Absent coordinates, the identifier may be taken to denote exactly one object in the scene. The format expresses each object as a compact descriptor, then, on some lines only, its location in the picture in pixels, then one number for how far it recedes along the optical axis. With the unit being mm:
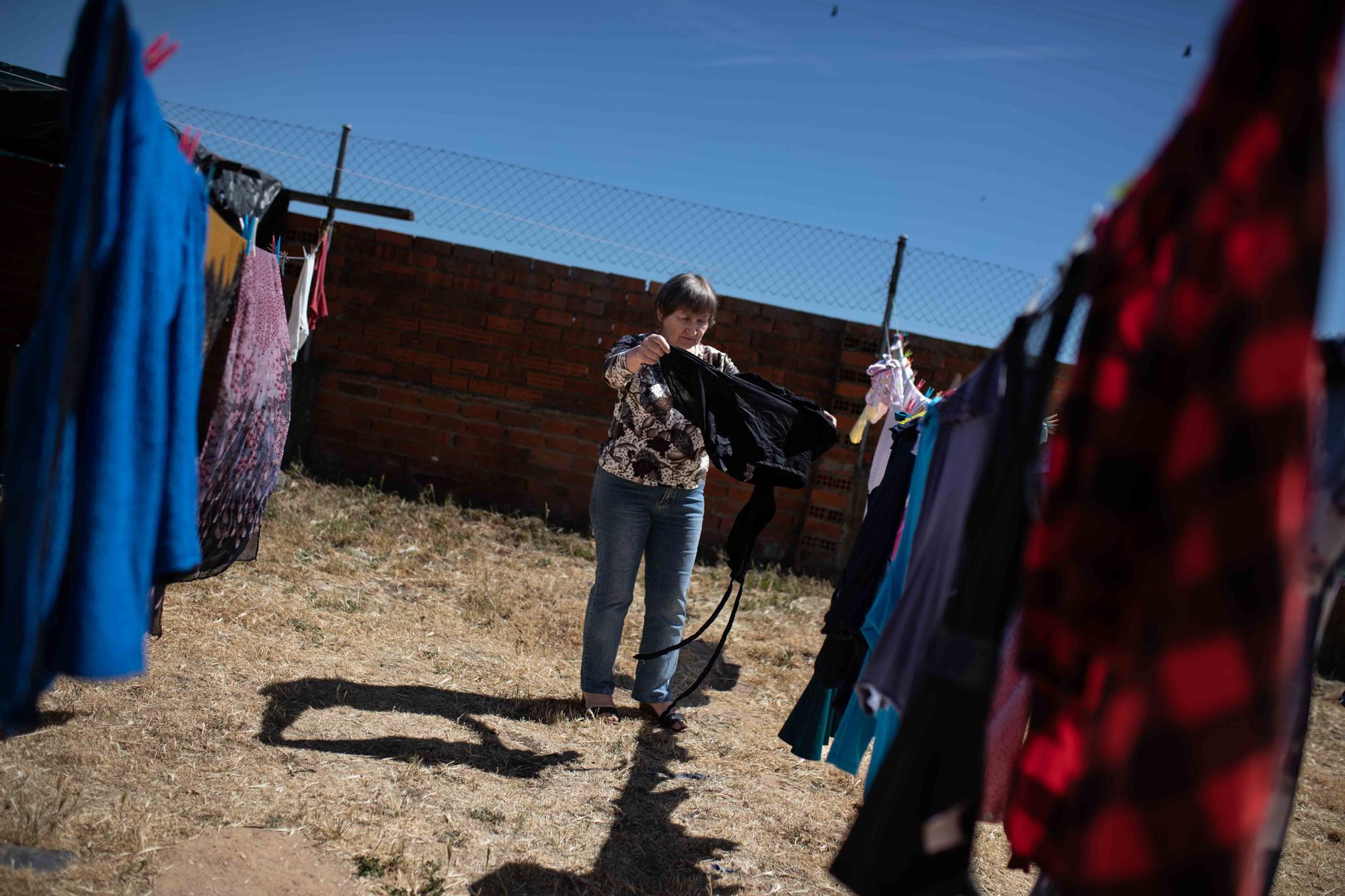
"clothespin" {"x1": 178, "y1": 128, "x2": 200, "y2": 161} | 1979
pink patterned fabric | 2703
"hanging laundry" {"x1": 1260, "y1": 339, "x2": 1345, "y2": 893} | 1567
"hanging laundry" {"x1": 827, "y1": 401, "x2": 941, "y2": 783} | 2354
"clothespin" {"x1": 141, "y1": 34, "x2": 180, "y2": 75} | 1757
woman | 3371
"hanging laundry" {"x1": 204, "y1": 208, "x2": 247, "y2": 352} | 2389
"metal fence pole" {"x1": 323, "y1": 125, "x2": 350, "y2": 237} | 6367
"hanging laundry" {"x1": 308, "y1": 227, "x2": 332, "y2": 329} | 5031
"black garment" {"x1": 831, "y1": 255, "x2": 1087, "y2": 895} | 1351
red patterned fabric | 914
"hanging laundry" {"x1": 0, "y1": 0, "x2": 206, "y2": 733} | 1496
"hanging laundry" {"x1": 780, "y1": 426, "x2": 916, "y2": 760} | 2598
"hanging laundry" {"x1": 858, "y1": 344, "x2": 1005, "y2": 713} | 1698
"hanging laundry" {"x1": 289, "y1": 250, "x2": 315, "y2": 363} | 4965
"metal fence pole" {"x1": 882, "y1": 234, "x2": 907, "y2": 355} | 6332
